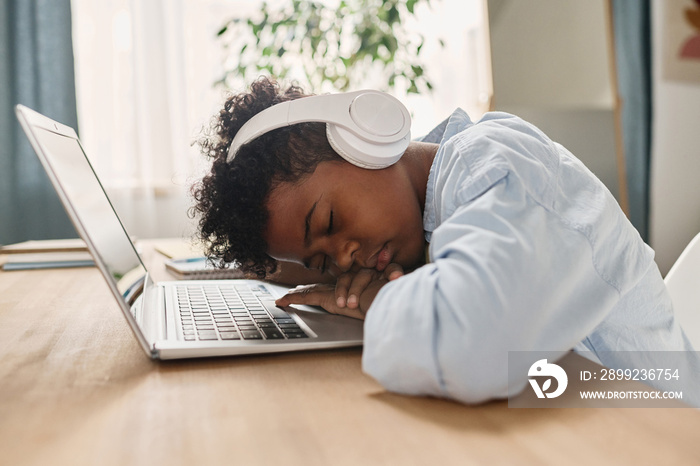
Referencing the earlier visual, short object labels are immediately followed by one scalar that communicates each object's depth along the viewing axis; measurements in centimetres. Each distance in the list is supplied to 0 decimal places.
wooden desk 36
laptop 56
